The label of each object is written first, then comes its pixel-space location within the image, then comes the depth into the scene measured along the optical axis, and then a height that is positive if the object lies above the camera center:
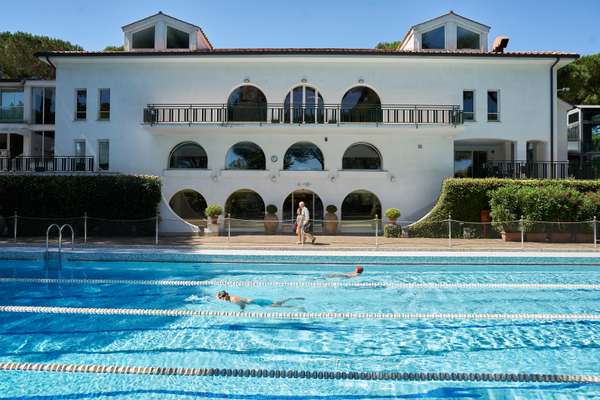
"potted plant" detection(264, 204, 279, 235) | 20.29 -0.68
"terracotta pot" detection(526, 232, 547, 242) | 17.39 -1.17
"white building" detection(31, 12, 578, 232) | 22.00 +4.37
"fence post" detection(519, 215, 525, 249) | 15.57 -0.73
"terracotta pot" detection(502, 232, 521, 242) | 17.69 -1.20
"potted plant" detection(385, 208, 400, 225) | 19.55 -0.41
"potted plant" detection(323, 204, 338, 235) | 20.72 -0.81
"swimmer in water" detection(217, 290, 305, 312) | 9.45 -2.06
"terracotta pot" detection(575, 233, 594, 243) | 17.30 -1.16
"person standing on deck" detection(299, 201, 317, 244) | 16.83 -0.71
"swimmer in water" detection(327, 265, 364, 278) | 12.16 -1.92
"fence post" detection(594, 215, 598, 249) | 15.79 -1.15
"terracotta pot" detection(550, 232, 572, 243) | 17.38 -1.17
